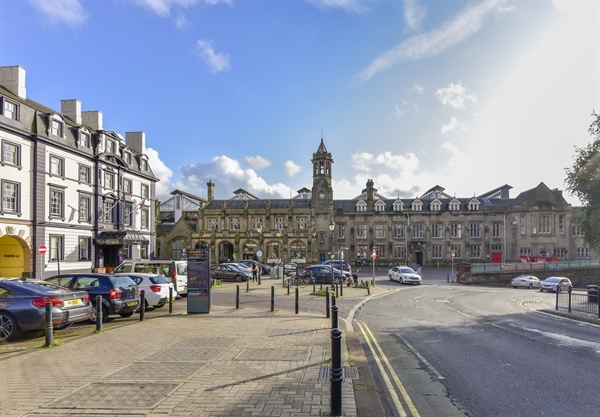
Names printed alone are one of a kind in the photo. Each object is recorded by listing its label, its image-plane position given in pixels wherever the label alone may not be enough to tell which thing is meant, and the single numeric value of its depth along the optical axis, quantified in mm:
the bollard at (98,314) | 11125
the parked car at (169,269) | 20438
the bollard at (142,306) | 13391
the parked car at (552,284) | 34656
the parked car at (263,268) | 42000
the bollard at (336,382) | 5207
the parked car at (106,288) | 12930
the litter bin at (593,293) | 16500
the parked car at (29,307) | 10008
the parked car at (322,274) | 30584
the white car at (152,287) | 16062
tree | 24406
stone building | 58878
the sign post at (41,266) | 28734
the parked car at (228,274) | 33031
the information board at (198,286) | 14781
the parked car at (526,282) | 38906
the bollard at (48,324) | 9398
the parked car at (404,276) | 36125
